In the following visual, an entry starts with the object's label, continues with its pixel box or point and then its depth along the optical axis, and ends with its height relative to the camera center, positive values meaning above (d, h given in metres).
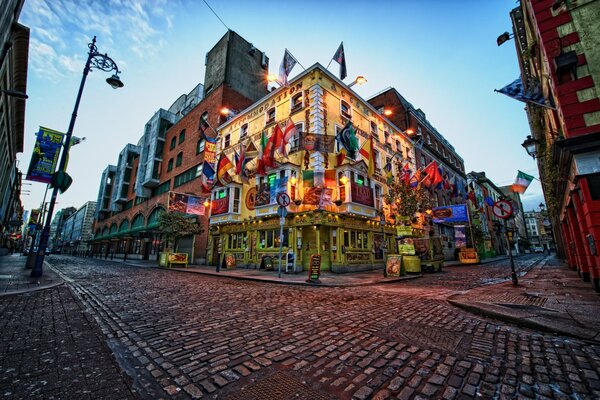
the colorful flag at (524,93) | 7.90 +5.06
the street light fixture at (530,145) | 10.51 +4.36
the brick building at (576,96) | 6.38 +4.30
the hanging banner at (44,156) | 13.45 +5.09
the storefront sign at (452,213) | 23.11 +3.28
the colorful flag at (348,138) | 15.27 +6.81
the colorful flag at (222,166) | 17.83 +5.95
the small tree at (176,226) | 23.23 +2.19
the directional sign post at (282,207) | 12.00 +2.01
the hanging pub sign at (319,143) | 14.73 +6.27
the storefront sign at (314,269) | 10.67 -0.92
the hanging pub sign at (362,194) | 17.02 +3.82
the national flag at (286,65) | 15.05 +11.07
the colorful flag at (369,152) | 16.20 +6.31
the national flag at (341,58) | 15.53 +11.87
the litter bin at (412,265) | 14.52 -1.02
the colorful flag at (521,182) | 12.08 +3.21
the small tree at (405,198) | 19.00 +3.89
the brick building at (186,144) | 27.88 +13.92
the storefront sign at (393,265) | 13.14 -0.92
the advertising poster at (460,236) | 33.16 +1.51
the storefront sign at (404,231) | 16.22 +1.08
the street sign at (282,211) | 12.06 +1.81
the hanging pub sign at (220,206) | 20.73 +3.64
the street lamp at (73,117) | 10.23 +6.05
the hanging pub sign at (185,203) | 21.25 +3.94
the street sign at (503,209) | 8.84 +1.39
